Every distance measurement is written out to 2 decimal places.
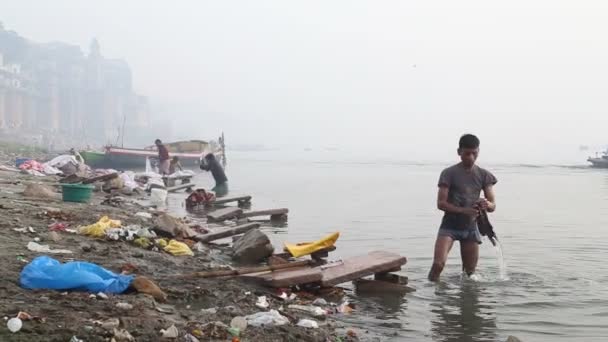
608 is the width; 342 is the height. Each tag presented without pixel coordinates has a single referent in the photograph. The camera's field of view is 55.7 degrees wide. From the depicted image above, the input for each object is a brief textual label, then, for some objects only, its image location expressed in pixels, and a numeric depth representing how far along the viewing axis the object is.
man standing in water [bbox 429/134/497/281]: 6.72
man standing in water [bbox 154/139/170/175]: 25.95
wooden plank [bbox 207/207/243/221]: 13.36
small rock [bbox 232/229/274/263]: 8.22
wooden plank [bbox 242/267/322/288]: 6.05
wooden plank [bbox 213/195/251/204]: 16.55
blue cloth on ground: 4.88
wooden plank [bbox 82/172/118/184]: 16.22
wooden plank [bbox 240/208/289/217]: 13.74
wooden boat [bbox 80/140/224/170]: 38.28
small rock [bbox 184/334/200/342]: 4.04
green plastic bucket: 12.61
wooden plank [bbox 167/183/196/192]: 20.67
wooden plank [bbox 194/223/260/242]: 9.75
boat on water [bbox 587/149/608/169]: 50.72
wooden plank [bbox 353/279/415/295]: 6.76
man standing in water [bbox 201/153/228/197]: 21.78
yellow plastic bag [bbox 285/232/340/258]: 7.80
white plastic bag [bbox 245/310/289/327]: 4.80
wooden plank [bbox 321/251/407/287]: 6.42
